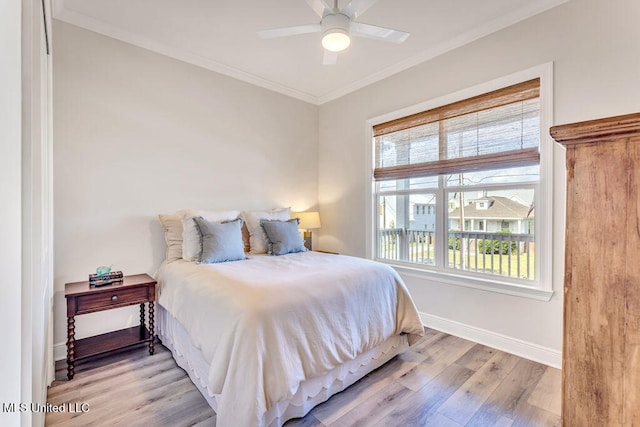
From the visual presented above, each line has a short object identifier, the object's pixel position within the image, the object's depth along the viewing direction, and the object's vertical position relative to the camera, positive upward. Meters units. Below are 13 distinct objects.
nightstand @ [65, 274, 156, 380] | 2.04 -0.72
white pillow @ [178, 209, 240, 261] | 2.52 -0.25
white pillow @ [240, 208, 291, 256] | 3.05 -0.19
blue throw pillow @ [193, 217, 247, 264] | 2.46 -0.28
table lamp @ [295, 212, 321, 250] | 3.80 -0.15
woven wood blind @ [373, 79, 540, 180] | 2.42 +0.72
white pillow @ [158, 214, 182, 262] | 2.66 -0.23
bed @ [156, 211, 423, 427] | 1.44 -0.72
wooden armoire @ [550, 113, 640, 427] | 0.54 -0.13
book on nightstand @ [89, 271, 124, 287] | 2.24 -0.55
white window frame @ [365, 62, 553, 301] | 2.25 +0.03
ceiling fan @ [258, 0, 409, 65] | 1.81 +1.22
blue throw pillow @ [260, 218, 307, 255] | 2.92 -0.28
